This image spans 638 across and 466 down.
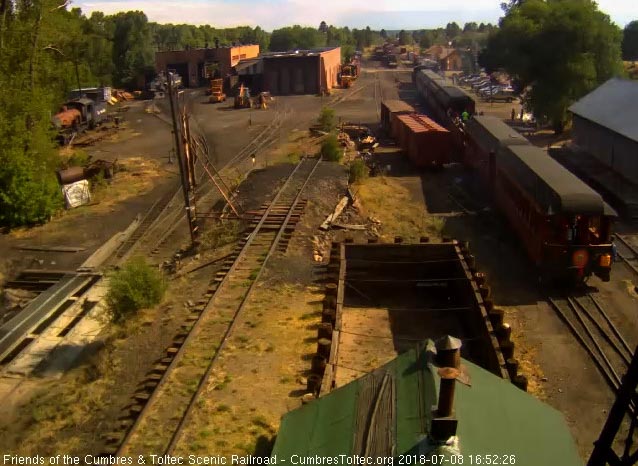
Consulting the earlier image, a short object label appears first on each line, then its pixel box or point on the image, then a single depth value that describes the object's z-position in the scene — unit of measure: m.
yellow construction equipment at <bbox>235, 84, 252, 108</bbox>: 49.42
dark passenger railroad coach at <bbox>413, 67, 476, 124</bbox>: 33.25
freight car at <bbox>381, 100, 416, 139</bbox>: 34.25
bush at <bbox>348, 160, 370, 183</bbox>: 23.91
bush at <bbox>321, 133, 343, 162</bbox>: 26.95
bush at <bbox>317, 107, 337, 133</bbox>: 36.41
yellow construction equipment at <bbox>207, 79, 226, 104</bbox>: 53.82
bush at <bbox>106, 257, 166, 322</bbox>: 12.93
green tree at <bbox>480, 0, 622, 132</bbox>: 34.25
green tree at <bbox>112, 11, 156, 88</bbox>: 65.94
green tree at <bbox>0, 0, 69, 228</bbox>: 21.16
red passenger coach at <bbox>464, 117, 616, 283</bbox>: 14.31
